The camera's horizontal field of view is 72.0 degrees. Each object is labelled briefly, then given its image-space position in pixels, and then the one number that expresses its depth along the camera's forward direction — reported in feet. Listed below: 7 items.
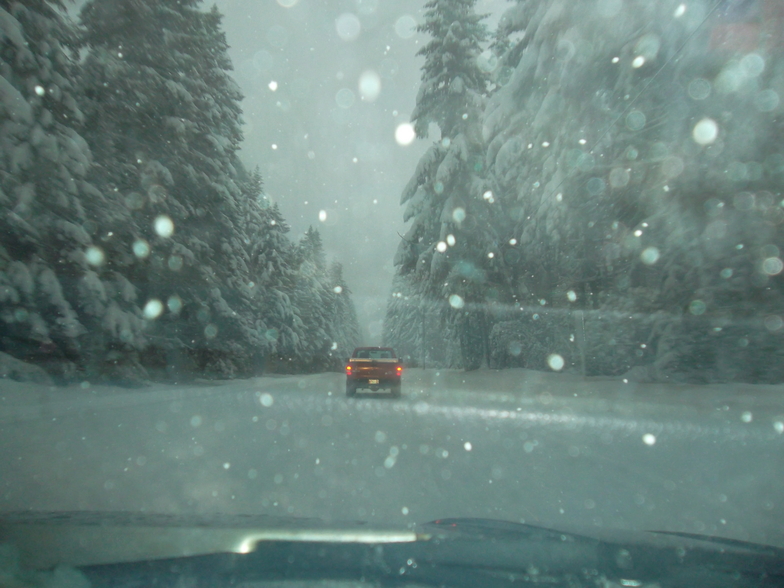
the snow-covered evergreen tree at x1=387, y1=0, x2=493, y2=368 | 83.41
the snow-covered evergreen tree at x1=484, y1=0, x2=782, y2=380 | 38.40
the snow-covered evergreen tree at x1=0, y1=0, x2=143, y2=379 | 40.42
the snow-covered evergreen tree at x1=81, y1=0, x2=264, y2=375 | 60.64
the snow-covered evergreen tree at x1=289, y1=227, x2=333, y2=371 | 161.45
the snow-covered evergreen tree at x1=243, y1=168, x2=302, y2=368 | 120.88
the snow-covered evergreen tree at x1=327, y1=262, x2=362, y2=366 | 201.86
